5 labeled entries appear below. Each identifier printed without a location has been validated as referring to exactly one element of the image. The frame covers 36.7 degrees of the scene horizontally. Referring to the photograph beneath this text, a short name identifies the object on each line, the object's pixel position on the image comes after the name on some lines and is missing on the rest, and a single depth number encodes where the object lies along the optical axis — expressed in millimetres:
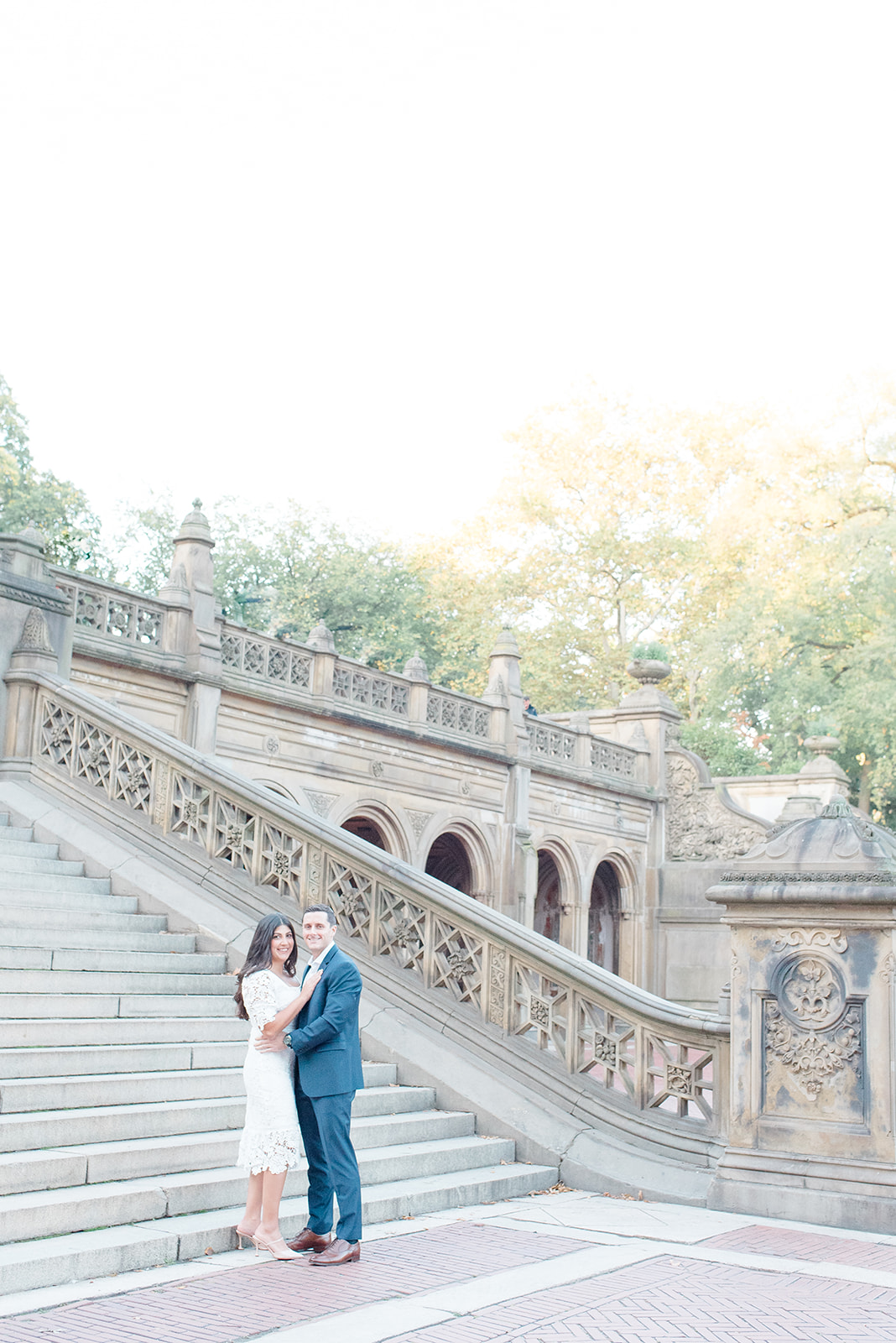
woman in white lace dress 5863
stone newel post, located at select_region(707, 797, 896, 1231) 7578
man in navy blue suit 5961
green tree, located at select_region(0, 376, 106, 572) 38531
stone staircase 5832
